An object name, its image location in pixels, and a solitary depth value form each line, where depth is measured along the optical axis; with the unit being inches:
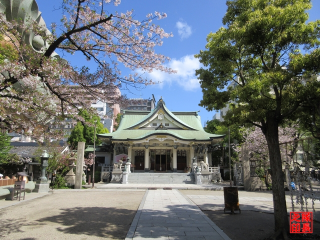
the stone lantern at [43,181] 549.6
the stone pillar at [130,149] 1100.5
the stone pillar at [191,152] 1098.5
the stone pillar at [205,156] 1098.4
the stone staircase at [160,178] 876.6
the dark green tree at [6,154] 810.8
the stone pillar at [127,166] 908.9
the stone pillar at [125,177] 854.8
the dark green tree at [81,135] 1237.7
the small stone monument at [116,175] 869.3
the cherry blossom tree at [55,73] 200.7
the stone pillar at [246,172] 654.2
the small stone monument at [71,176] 714.8
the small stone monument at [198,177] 828.7
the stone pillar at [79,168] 677.3
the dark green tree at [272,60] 206.2
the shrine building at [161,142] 1045.2
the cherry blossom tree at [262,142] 716.0
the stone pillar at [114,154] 1108.5
